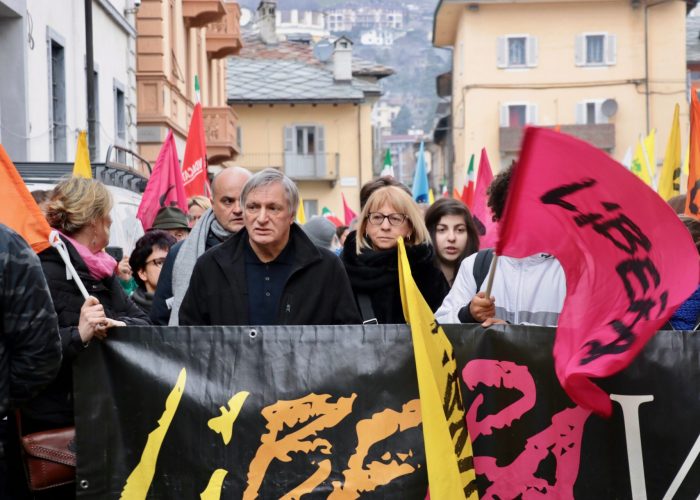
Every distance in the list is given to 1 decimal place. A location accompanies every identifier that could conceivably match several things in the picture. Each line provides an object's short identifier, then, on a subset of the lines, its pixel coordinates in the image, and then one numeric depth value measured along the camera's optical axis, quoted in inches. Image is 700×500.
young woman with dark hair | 291.1
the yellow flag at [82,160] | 376.5
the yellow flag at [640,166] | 653.3
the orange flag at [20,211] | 197.8
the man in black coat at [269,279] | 215.2
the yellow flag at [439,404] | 190.1
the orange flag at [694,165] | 355.6
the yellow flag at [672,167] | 467.8
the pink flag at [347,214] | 913.7
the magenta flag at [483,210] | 379.2
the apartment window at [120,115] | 893.8
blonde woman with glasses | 254.7
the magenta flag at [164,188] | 456.1
